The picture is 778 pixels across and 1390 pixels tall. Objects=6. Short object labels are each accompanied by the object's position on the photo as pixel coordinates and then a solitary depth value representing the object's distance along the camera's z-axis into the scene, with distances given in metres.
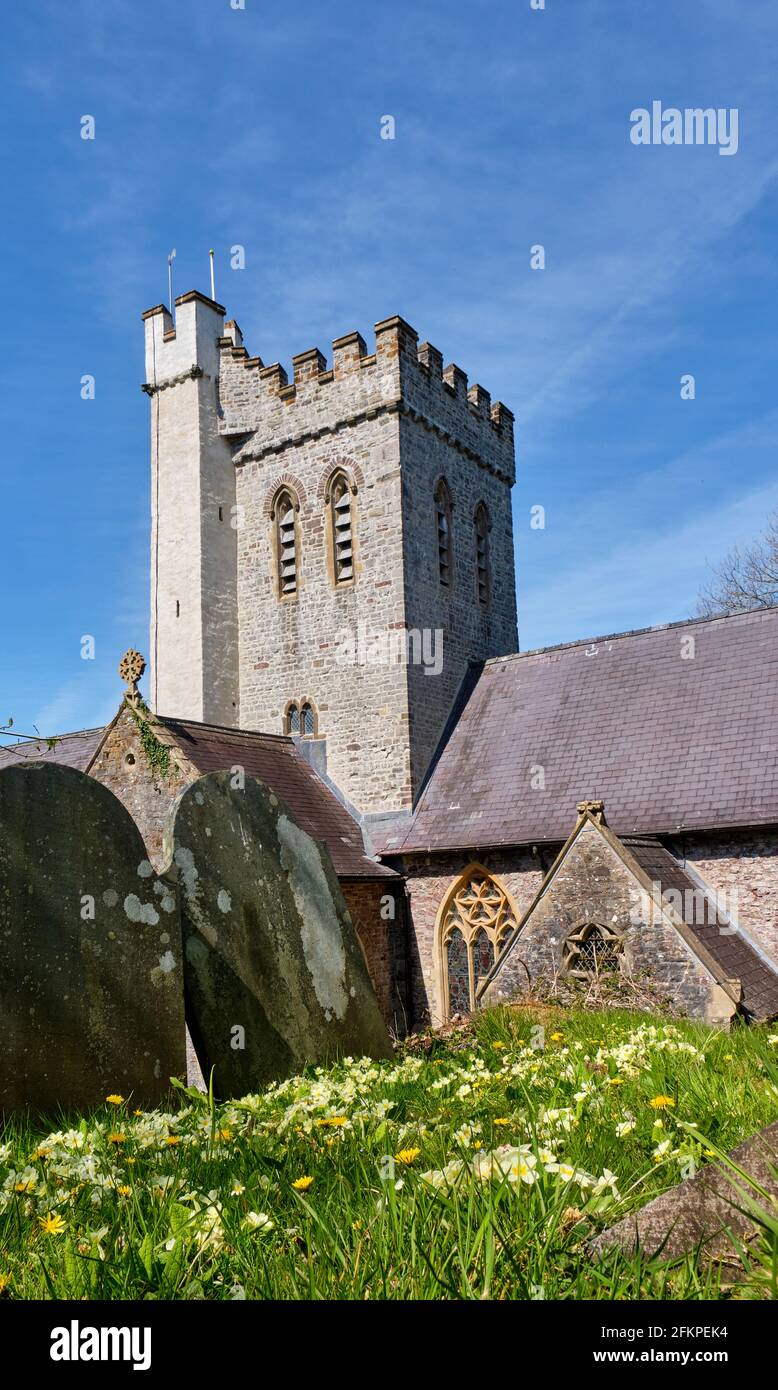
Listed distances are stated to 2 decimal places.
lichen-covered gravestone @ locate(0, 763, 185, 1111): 4.47
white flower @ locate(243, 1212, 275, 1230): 2.41
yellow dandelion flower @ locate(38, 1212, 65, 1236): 2.55
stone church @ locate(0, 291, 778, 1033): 12.48
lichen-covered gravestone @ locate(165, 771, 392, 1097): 5.23
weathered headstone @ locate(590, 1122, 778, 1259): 2.04
